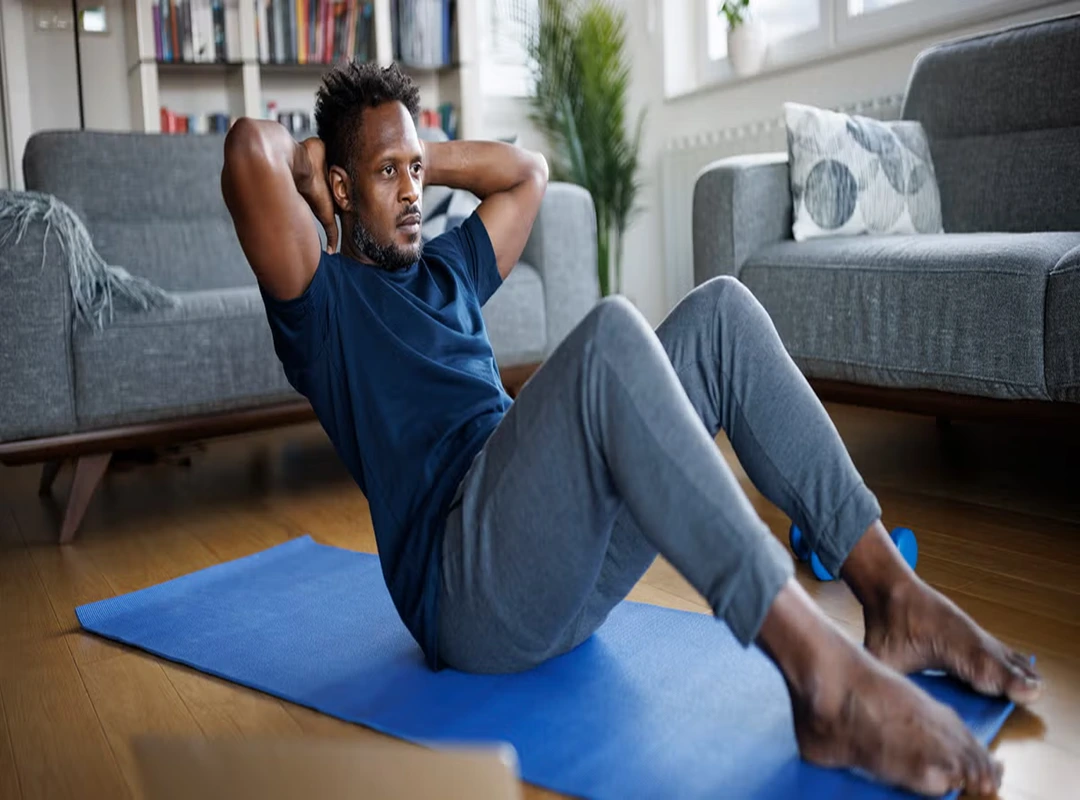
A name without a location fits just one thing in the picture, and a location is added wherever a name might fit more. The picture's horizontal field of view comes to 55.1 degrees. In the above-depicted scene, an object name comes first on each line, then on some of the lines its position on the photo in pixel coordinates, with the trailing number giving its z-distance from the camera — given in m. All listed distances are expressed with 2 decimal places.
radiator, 3.62
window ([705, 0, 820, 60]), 3.55
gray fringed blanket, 2.03
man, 0.94
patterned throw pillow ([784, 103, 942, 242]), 2.40
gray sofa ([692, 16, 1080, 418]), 1.79
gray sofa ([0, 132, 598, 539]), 2.06
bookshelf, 3.95
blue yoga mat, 1.05
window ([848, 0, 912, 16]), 3.30
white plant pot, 3.62
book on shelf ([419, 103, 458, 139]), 4.34
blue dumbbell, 1.53
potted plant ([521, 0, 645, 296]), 4.03
